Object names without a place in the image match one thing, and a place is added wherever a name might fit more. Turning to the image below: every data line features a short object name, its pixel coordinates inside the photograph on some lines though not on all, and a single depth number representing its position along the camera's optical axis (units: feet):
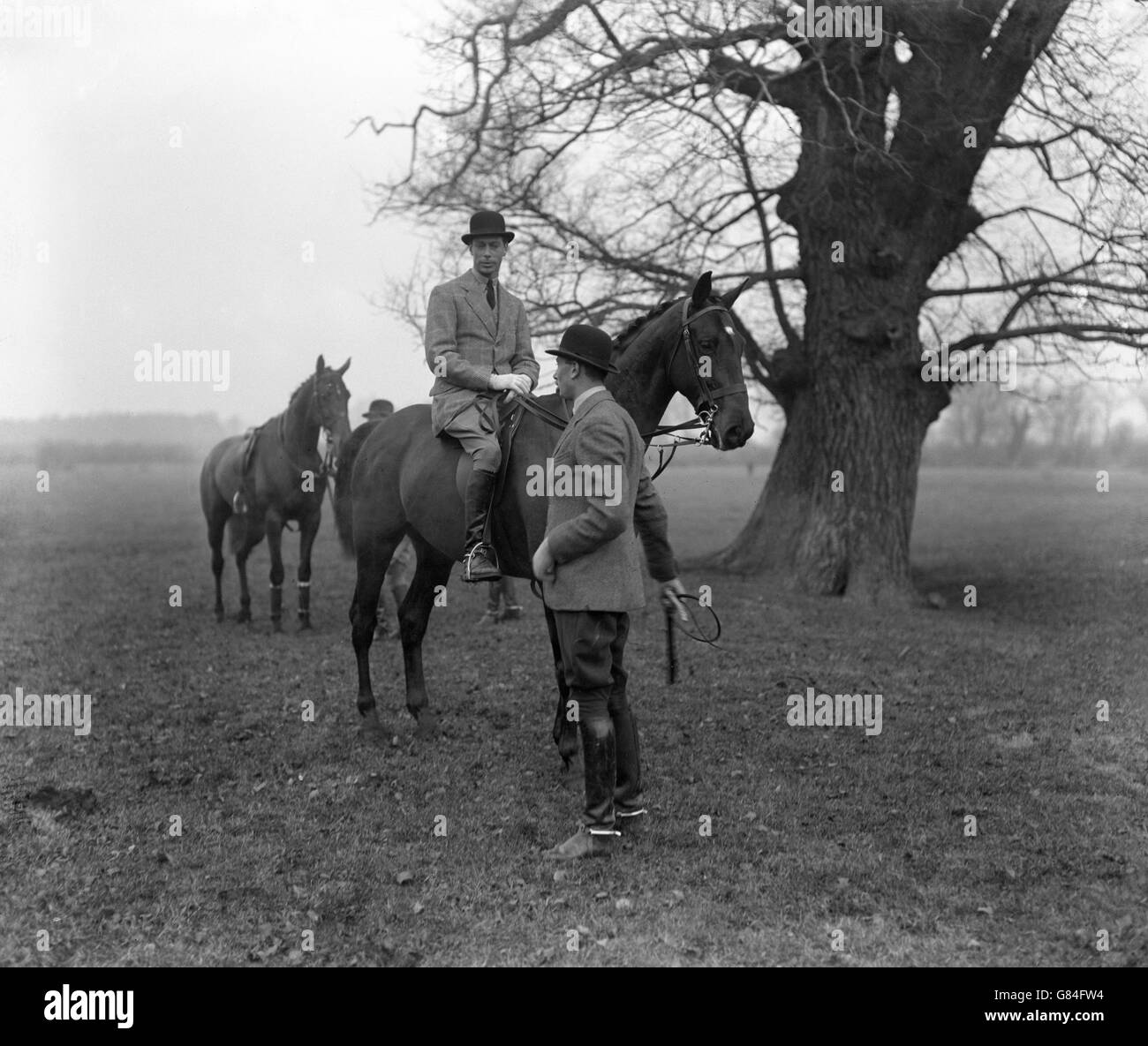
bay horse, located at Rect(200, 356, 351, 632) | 39.01
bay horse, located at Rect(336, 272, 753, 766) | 19.62
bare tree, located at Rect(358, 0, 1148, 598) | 39.75
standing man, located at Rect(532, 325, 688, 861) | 17.13
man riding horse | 21.89
